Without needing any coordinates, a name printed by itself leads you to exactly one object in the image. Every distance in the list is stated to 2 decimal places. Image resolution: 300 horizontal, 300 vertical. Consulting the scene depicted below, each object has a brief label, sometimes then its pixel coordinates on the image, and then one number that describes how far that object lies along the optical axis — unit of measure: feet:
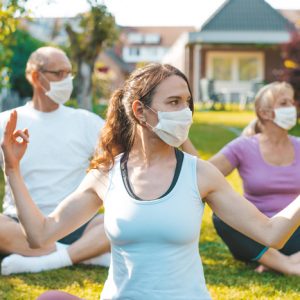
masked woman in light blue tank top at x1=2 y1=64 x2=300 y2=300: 8.94
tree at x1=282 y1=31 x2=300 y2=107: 54.65
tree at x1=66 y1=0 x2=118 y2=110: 47.83
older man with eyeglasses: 16.08
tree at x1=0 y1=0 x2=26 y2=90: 26.45
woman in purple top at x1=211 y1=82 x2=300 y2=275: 15.80
